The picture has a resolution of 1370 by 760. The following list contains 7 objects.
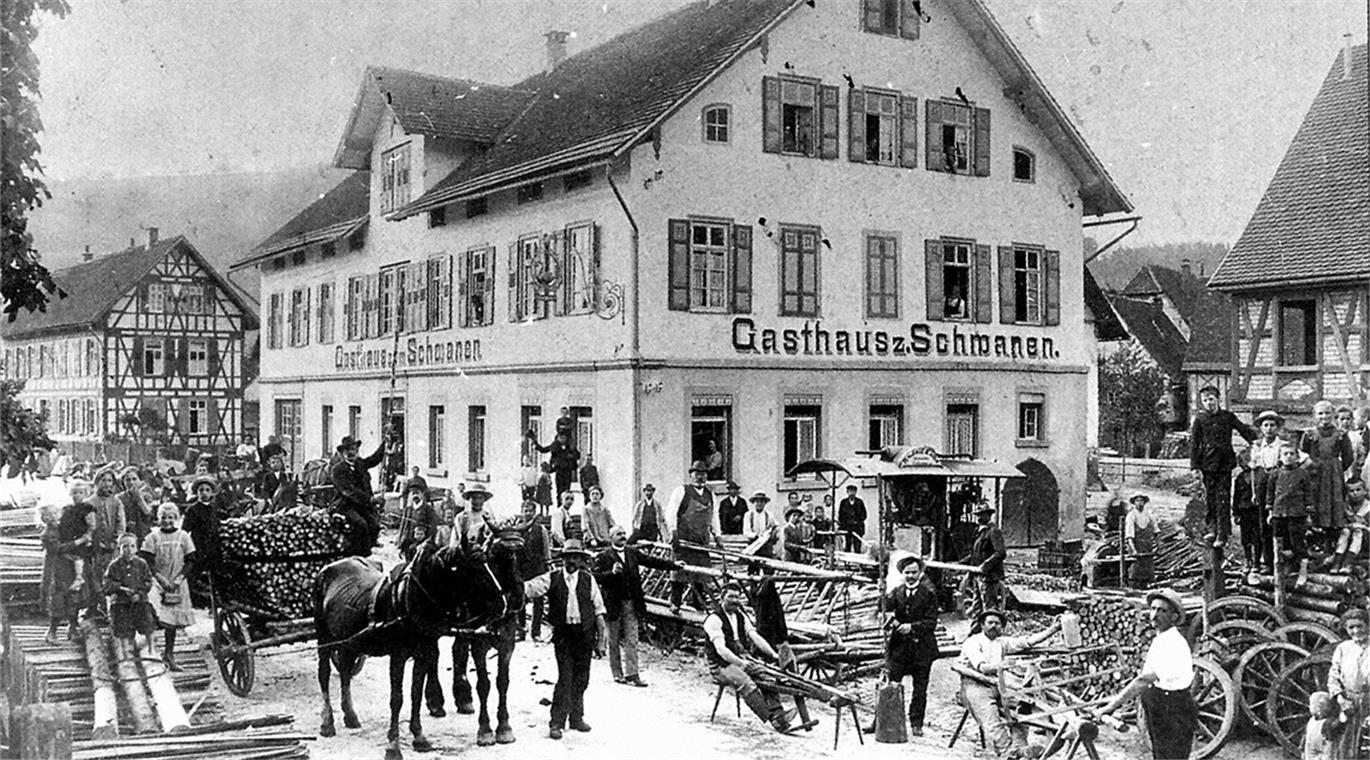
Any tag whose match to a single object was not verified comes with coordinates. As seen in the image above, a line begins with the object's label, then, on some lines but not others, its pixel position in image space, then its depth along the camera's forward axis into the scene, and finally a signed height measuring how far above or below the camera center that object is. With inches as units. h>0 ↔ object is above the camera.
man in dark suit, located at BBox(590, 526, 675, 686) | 404.5 -65.2
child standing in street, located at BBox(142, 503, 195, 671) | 387.5 -52.7
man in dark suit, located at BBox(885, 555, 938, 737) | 354.3 -67.5
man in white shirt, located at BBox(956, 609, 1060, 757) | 322.0 -71.7
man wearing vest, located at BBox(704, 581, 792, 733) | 348.5 -72.9
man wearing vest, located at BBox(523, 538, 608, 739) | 345.1 -63.2
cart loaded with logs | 371.6 -51.0
